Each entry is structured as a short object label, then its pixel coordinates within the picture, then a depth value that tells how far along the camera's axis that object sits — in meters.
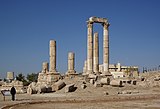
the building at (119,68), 58.38
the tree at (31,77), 71.81
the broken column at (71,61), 36.42
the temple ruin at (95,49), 37.20
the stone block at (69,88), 27.45
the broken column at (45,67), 40.72
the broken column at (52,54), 34.83
